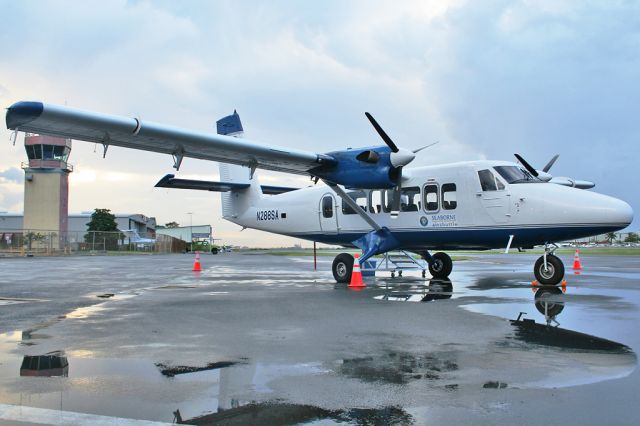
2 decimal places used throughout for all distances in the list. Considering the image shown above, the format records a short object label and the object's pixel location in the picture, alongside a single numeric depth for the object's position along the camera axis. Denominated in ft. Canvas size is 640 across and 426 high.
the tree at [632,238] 521.24
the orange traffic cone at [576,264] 71.98
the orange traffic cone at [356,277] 45.21
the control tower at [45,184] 224.53
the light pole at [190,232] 412.36
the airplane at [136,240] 234.17
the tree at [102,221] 307.99
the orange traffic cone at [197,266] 69.34
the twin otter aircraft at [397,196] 39.24
